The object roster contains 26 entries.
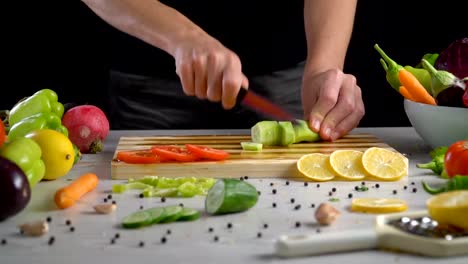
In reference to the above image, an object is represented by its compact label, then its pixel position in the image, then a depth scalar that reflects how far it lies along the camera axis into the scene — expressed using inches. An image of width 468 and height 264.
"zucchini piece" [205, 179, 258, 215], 73.5
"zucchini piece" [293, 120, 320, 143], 103.3
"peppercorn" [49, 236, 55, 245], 66.6
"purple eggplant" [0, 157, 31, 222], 70.2
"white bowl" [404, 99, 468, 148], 97.4
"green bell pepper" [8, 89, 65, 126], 99.9
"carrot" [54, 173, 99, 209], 77.2
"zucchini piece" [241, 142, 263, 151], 98.2
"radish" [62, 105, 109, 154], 103.0
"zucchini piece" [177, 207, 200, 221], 72.3
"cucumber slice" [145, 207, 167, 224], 71.2
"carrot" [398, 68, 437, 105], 101.9
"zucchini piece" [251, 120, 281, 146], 101.9
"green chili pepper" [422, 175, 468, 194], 75.5
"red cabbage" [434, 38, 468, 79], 104.0
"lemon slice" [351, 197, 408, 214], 74.8
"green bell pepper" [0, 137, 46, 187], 77.6
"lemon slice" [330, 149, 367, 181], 88.4
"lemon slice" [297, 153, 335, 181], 88.4
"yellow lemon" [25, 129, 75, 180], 85.2
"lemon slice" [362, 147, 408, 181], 88.2
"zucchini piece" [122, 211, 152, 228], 70.3
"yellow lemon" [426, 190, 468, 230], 64.2
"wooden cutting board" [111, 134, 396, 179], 90.3
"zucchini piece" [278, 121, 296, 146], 101.7
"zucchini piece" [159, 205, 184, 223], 71.7
